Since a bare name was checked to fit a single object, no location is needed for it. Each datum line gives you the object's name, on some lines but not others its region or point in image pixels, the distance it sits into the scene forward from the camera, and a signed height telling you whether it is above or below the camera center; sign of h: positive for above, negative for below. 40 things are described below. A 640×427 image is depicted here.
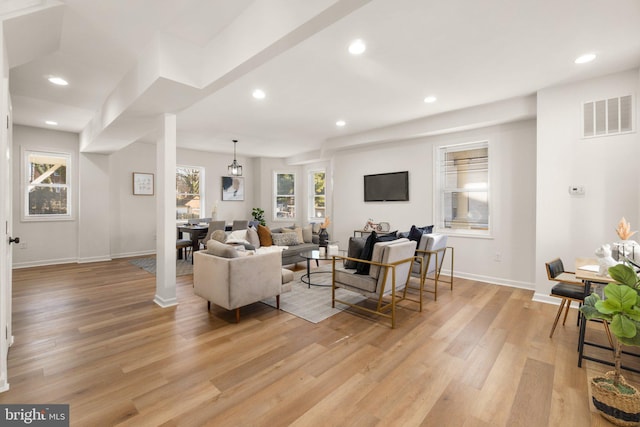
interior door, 1.92 -0.09
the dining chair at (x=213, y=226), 6.11 -0.28
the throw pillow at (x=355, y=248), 3.48 -0.42
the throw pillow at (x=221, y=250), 3.13 -0.41
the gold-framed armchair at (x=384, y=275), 3.04 -0.69
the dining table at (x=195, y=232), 6.13 -0.41
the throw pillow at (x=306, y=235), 6.13 -0.46
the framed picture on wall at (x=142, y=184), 6.87 +0.68
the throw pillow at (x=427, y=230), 4.22 -0.24
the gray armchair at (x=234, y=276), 3.02 -0.69
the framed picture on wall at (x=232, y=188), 8.15 +0.71
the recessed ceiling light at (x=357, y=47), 2.60 +1.52
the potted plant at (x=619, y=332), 1.54 -0.62
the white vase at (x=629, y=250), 2.29 -0.29
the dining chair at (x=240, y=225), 6.45 -0.27
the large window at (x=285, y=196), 8.81 +0.51
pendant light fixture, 6.40 +0.98
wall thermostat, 3.48 +0.28
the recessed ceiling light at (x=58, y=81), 3.41 +1.56
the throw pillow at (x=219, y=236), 4.91 -0.39
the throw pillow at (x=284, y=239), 5.55 -0.50
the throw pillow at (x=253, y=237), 5.26 -0.44
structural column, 3.50 +0.06
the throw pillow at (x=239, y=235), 5.30 -0.41
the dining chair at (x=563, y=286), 2.59 -0.69
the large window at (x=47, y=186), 5.66 +0.53
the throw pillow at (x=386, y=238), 3.36 -0.29
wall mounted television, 5.56 +0.52
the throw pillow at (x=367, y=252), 3.34 -0.45
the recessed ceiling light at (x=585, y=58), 2.86 +1.55
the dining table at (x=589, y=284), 2.20 -0.56
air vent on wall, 3.23 +1.10
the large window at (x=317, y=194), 8.38 +0.54
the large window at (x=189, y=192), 7.45 +0.53
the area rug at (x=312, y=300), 3.34 -1.12
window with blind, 4.80 +0.42
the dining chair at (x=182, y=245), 6.01 -0.68
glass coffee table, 4.32 -0.65
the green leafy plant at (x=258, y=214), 8.30 -0.03
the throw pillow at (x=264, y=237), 5.45 -0.45
